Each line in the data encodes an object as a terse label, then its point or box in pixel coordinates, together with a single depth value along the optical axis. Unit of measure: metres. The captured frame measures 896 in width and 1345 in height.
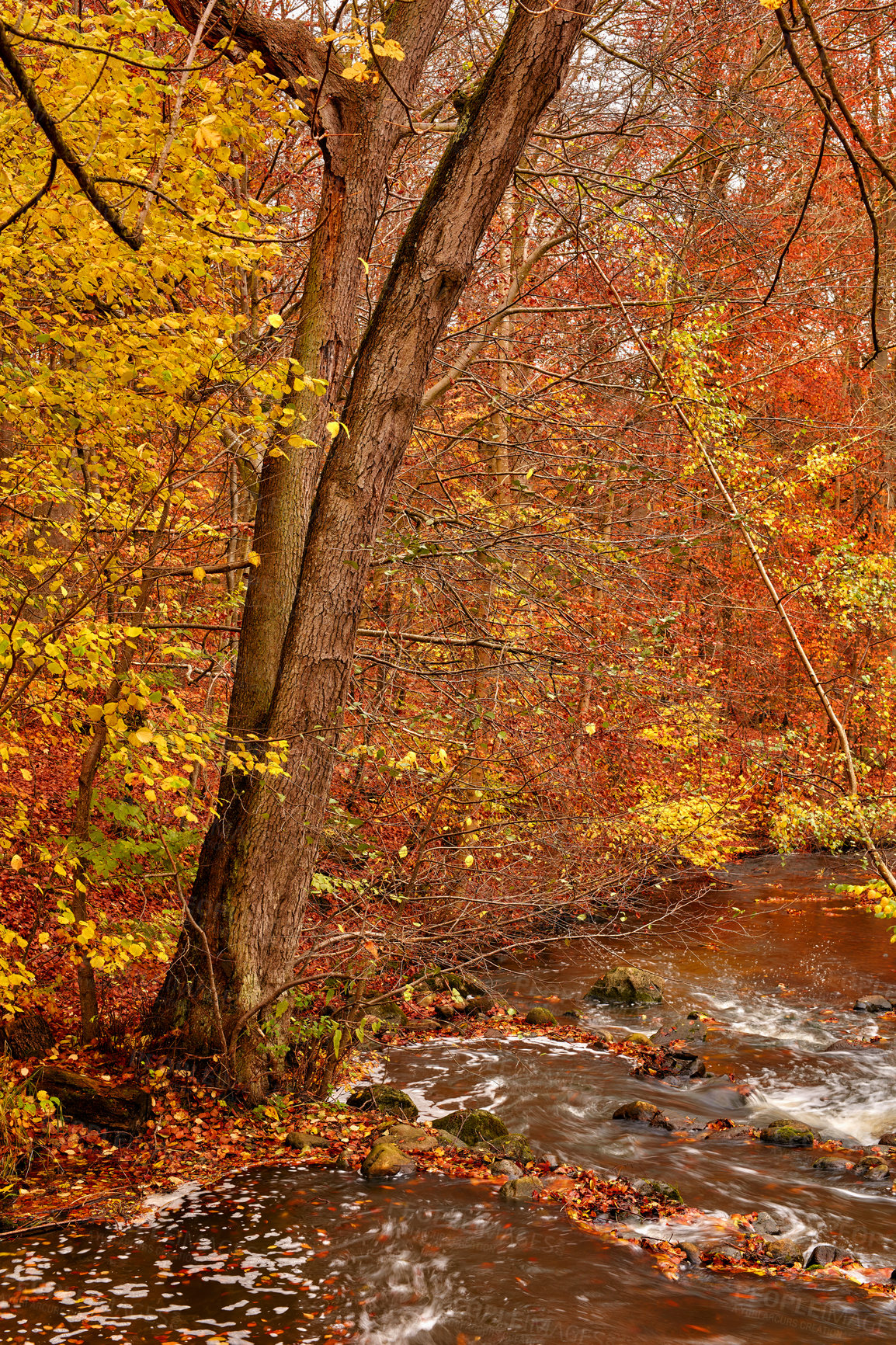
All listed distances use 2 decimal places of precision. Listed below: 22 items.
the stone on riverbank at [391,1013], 9.55
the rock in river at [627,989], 11.54
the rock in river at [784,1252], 5.69
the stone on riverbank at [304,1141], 6.14
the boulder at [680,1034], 10.16
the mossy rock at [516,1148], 6.89
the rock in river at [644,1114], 7.89
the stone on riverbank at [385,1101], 7.27
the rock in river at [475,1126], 7.11
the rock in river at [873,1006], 10.91
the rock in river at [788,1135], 7.78
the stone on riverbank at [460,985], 11.02
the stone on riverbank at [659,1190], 6.34
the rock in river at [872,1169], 7.17
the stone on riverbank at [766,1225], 6.02
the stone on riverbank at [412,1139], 6.63
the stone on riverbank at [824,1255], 5.72
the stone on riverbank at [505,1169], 6.52
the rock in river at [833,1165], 7.30
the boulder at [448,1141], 6.85
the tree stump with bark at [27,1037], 6.59
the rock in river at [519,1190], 6.08
